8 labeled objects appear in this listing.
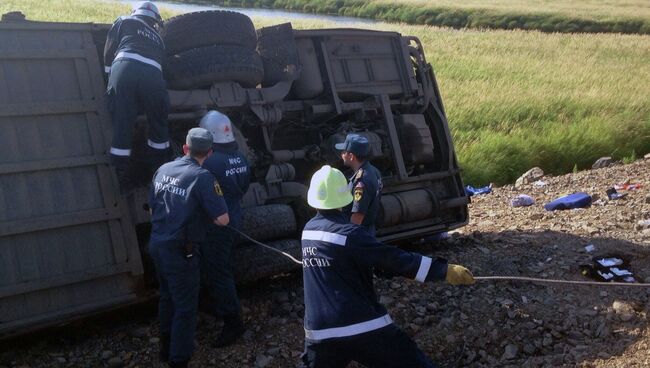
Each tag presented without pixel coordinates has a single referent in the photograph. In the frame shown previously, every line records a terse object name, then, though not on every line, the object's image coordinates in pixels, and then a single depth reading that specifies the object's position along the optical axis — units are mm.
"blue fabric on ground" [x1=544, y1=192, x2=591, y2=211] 9500
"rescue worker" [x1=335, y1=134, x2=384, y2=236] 5492
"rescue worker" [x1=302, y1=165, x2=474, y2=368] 3938
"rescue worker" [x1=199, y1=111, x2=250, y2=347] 5316
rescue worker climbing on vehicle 5250
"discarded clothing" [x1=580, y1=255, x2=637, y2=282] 6621
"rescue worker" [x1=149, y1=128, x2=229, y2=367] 4691
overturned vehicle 5051
